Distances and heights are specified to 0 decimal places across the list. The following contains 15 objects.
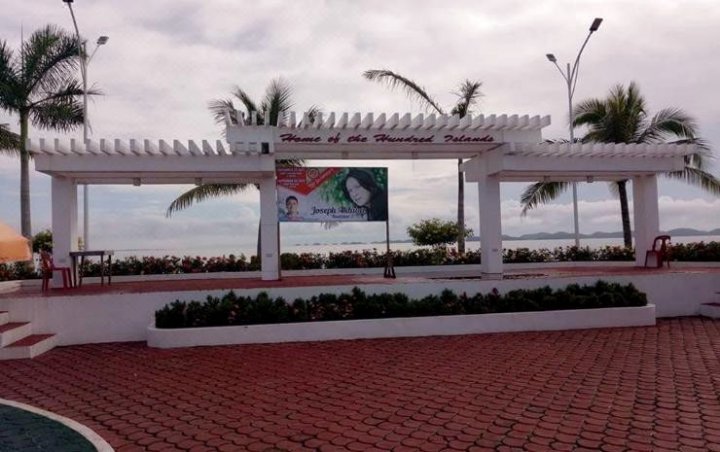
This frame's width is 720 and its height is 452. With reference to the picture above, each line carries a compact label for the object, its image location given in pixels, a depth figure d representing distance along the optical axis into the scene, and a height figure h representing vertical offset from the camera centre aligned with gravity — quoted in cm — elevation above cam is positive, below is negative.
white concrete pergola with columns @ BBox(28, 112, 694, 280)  1349 +232
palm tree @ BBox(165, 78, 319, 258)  2066 +320
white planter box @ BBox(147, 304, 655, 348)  1012 -141
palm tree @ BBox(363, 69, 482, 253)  2109 +564
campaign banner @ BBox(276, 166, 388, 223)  1457 +141
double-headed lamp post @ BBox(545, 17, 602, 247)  2265 +526
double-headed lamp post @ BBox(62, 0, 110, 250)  1936 +521
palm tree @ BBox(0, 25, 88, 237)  2050 +603
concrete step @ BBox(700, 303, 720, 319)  1262 -152
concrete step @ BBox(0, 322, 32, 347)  952 -119
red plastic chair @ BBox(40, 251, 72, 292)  1341 -26
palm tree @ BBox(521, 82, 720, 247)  2194 +421
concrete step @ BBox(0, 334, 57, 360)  935 -141
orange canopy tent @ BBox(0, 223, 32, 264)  951 +24
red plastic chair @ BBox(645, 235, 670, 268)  1641 -25
